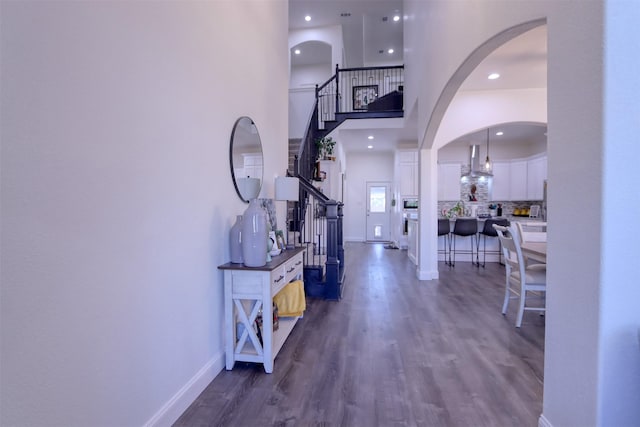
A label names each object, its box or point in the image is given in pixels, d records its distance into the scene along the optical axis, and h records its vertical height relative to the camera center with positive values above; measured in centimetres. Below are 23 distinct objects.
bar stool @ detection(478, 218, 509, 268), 592 -53
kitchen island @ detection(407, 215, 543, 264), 636 -90
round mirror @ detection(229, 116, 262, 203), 239 +43
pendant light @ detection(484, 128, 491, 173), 705 +101
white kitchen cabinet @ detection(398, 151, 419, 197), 802 +90
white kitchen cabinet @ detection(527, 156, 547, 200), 673 +70
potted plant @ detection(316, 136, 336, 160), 663 +131
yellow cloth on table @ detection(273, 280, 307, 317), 287 -95
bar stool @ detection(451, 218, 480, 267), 600 -44
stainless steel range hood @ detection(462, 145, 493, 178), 730 +108
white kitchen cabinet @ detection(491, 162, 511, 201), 737 +65
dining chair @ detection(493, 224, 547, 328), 295 -74
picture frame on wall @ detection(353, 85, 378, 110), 859 +337
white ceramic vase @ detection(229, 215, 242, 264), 218 -26
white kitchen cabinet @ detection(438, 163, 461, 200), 753 +66
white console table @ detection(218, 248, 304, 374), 210 -76
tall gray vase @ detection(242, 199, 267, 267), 211 -23
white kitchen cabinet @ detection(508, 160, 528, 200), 721 +68
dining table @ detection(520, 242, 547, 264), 281 -45
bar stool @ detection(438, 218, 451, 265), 612 -44
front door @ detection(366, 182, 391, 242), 1007 -24
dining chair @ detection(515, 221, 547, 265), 356 -41
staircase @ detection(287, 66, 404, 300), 383 +128
